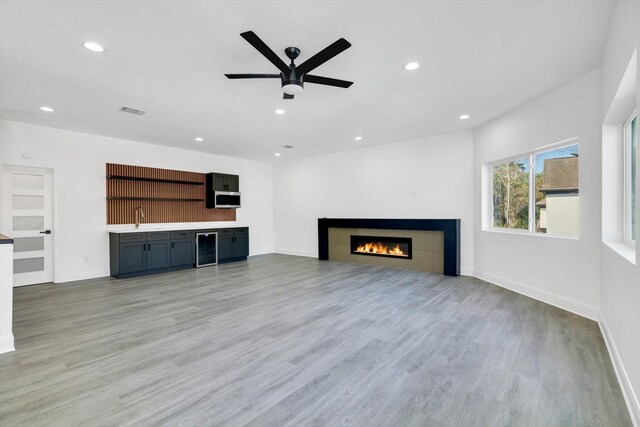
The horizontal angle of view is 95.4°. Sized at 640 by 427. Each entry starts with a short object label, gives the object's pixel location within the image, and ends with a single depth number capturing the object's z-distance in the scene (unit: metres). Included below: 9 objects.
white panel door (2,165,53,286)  5.09
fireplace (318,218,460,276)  5.60
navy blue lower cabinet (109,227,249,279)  5.64
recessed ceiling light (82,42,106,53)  2.65
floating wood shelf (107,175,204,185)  5.97
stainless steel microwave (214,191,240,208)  7.46
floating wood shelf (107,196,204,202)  5.97
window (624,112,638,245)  2.65
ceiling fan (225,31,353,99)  2.33
